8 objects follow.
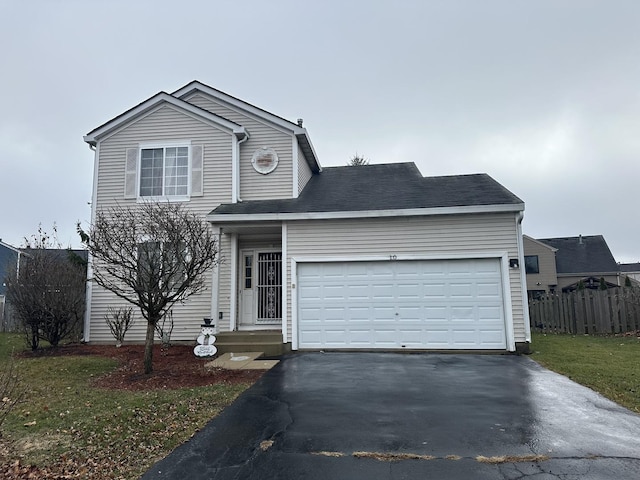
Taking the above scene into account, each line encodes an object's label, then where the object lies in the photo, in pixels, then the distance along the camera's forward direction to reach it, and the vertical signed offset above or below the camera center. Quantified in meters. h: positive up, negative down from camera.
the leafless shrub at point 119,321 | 11.12 -0.76
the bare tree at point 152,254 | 7.63 +0.79
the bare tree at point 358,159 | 31.39 +10.41
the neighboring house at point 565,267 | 30.64 +1.53
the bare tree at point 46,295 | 10.16 +0.00
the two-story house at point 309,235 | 9.94 +1.46
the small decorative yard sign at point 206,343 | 9.73 -1.24
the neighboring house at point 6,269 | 11.22 +0.80
